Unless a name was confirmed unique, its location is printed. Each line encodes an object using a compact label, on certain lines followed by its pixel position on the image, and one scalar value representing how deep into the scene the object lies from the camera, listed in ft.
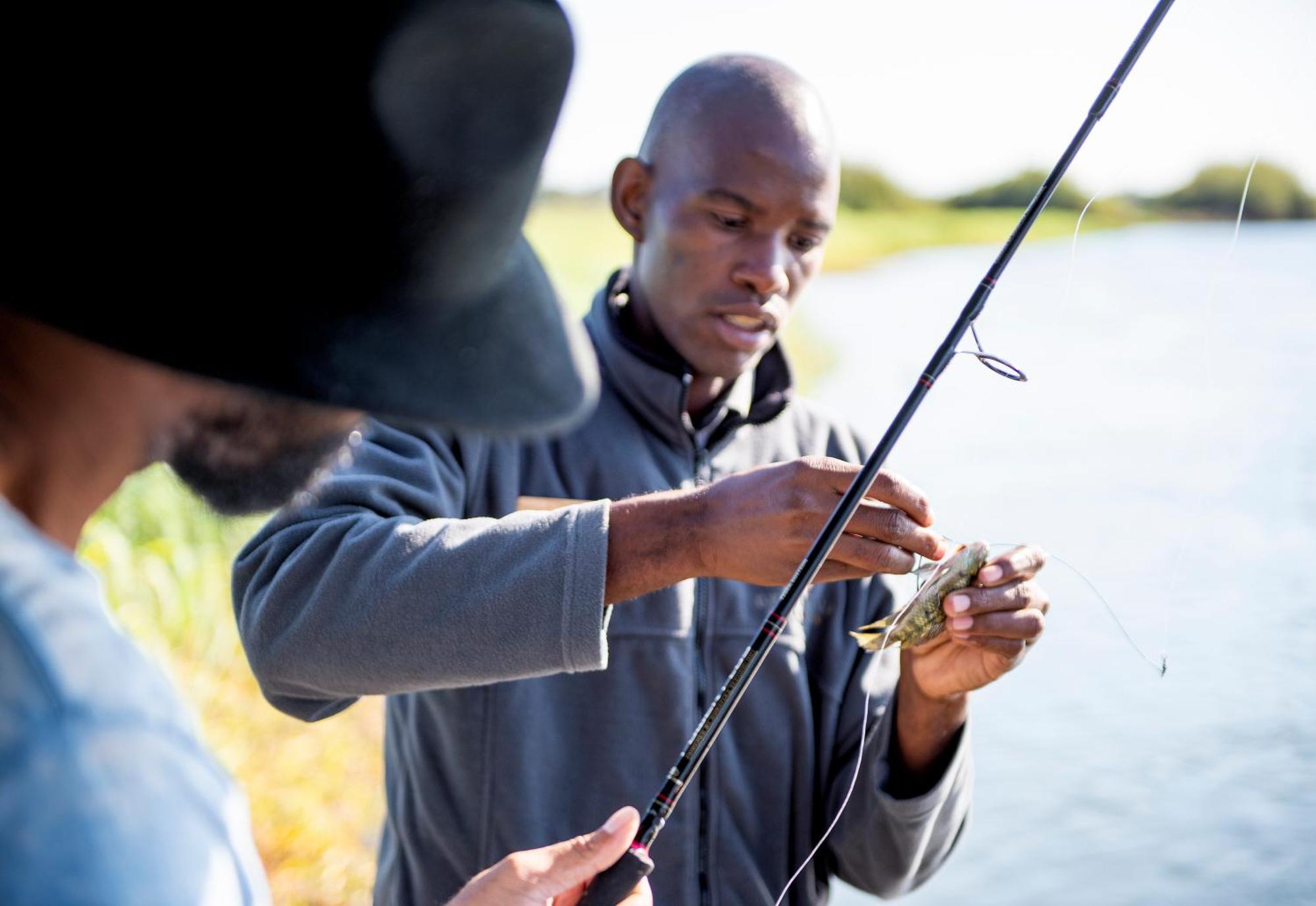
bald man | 6.06
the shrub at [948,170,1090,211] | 58.78
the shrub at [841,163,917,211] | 136.46
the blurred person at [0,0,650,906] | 2.68
